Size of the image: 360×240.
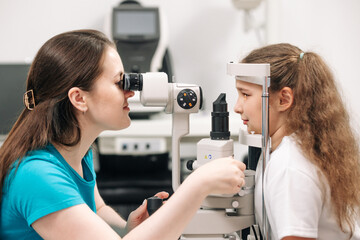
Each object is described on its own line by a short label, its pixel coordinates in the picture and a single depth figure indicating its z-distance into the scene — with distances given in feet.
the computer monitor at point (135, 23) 8.91
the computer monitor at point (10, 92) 8.54
